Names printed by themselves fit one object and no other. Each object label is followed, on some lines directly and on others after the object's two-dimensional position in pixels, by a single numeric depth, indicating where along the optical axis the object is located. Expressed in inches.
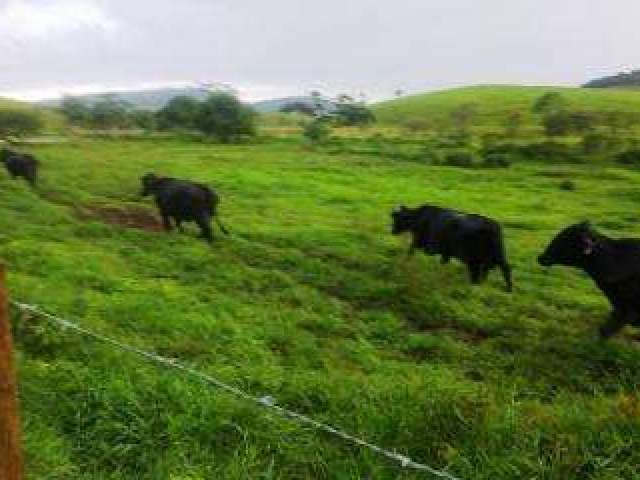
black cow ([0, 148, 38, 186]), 1034.7
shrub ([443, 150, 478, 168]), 1739.7
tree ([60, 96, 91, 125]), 3112.7
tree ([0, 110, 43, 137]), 2340.1
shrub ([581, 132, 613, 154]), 2041.1
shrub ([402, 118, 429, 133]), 4515.3
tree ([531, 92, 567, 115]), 4003.7
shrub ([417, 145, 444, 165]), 1802.4
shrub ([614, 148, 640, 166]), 1863.9
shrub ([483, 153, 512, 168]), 1740.0
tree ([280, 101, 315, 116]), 3868.1
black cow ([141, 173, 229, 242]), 735.7
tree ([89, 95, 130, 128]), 3014.3
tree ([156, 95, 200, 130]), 2591.0
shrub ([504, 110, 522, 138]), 2821.9
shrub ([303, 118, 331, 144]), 2432.6
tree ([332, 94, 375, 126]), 3843.5
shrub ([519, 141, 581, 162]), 1951.3
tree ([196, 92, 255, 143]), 2402.8
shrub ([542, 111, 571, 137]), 2780.5
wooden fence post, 184.7
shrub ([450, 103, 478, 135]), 4353.8
